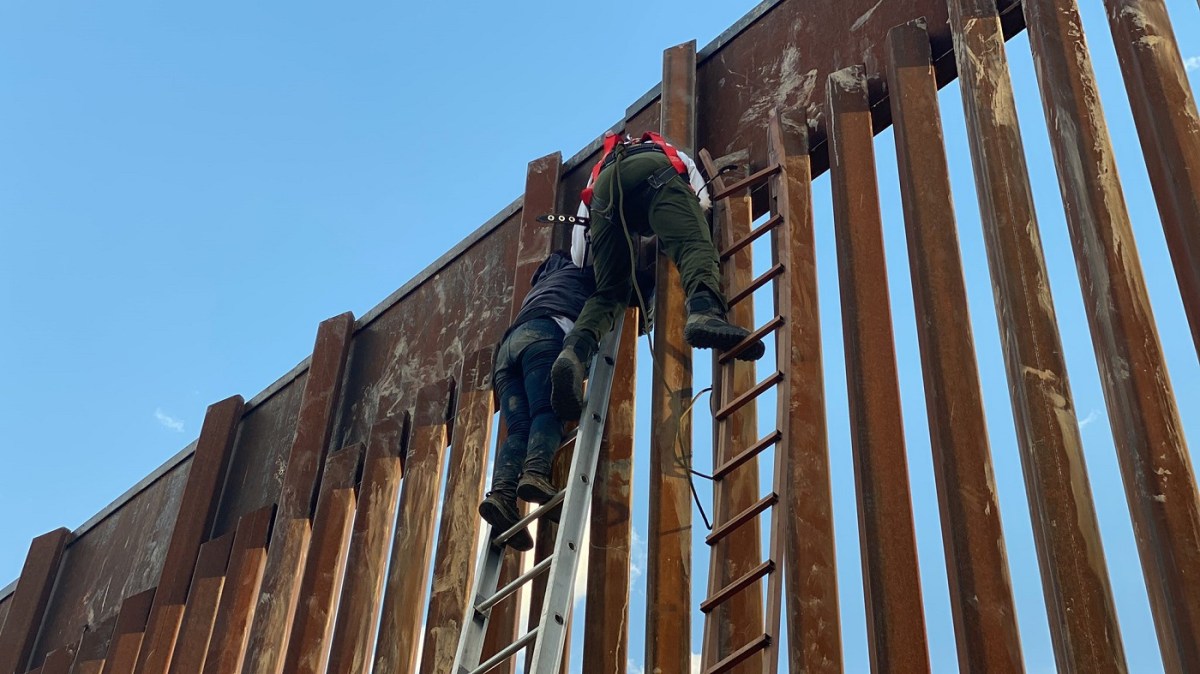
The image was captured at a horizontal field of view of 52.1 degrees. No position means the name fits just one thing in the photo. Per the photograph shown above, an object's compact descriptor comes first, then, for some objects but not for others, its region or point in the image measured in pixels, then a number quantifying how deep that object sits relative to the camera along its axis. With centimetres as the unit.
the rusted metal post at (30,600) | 1184
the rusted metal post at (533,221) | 780
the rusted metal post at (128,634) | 979
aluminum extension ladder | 464
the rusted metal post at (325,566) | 764
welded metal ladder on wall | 419
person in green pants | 548
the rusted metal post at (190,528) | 944
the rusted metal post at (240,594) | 853
